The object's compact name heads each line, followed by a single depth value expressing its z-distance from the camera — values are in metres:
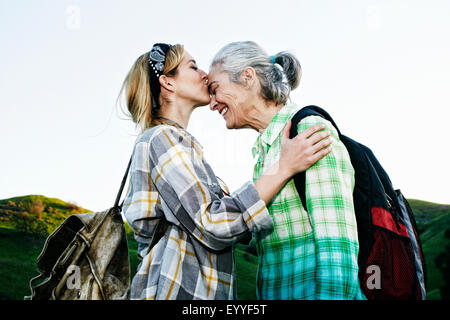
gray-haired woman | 2.03
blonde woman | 2.05
